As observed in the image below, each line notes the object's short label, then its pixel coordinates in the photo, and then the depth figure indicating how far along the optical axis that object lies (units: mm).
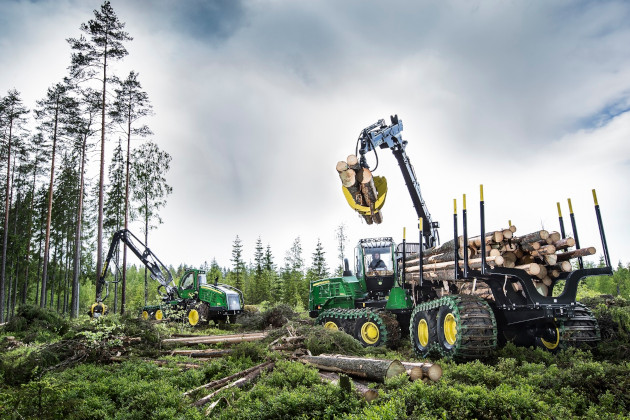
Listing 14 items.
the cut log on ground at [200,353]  10203
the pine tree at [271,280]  43094
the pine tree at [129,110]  25420
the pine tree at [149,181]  30562
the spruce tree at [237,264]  45656
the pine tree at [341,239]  53531
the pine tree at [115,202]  28609
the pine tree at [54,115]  26416
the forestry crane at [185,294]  19141
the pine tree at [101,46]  22289
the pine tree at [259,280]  42906
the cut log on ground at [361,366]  6078
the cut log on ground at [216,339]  11672
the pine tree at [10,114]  27625
